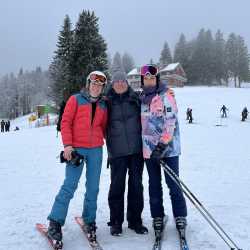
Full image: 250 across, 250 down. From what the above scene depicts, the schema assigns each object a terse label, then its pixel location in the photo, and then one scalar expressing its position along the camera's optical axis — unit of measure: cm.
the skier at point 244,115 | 2514
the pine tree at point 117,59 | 7829
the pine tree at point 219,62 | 5856
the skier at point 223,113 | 2671
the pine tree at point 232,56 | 5916
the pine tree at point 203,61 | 5826
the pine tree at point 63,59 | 3016
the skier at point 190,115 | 2361
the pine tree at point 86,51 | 2952
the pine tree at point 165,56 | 6492
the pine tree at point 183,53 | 6083
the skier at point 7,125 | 2990
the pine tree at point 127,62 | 7980
